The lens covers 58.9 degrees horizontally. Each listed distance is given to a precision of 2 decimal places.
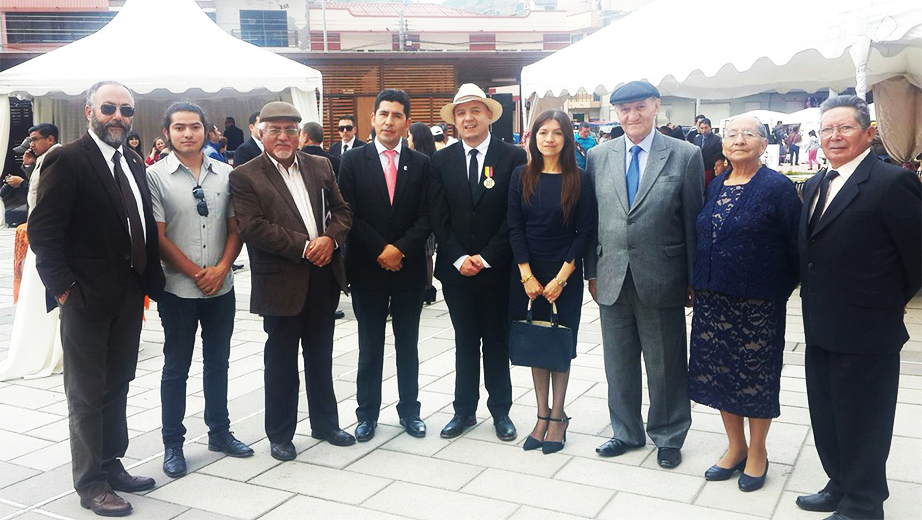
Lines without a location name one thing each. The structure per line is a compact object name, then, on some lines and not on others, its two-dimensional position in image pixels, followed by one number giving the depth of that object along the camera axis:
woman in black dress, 3.94
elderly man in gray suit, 3.81
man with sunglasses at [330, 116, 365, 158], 8.16
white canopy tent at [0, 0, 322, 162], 9.25
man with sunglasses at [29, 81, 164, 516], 3.29
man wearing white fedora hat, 4.21
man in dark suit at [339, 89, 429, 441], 4.25
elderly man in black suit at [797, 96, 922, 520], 3.06
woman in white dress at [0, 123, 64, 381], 5.57
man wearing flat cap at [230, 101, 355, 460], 3.90
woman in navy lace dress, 3.40
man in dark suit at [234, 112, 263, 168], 6.79
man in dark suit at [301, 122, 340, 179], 7.07
